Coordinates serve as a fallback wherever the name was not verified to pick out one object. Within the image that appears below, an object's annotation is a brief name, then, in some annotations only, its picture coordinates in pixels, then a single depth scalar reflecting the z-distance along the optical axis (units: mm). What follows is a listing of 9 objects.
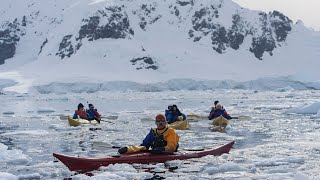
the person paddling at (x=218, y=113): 26161
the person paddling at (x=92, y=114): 25919
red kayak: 12094
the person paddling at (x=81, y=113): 25814
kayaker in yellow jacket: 13141
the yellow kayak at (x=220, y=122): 24672
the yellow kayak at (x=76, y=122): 24406
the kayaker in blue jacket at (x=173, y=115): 23188
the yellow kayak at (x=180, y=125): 22484
